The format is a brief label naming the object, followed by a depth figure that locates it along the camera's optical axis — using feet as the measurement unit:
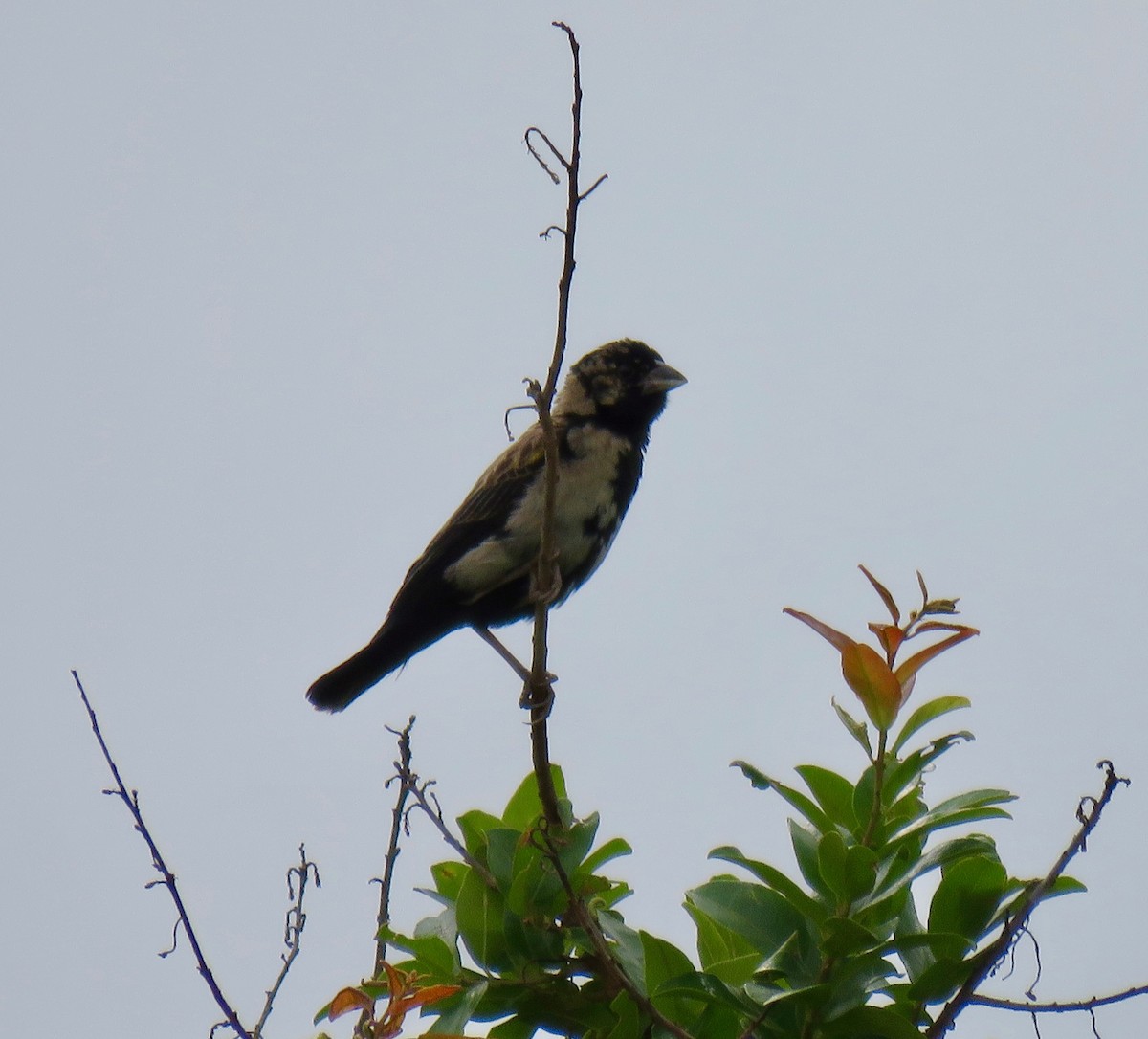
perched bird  32.32
